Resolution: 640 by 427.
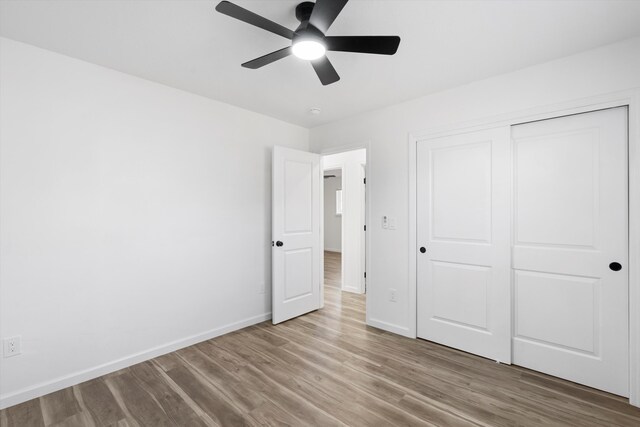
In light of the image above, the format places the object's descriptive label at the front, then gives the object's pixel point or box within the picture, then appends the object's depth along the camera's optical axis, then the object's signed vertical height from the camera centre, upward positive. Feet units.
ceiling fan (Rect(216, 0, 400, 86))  4.73 +3.22
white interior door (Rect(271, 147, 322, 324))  11.59 -0.78
